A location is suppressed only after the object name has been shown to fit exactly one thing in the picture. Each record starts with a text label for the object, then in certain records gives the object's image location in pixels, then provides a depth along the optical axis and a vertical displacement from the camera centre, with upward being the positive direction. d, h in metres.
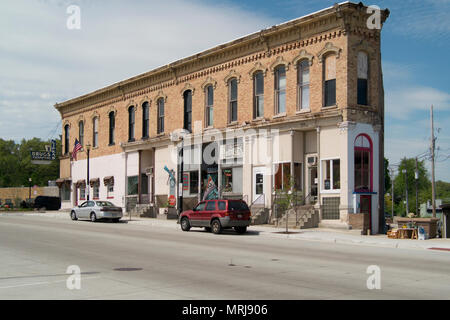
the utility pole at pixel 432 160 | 40.42 +2.27
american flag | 48.34 +3.70
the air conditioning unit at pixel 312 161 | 29.53 +1.43
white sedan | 33.84 -1.72
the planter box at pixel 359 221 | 25.88 -1.84
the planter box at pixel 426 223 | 24.62 -1.86
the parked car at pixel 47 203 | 59.09 -2.00
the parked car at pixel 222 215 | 25.19 -1.51
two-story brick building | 27.56 +4.26
